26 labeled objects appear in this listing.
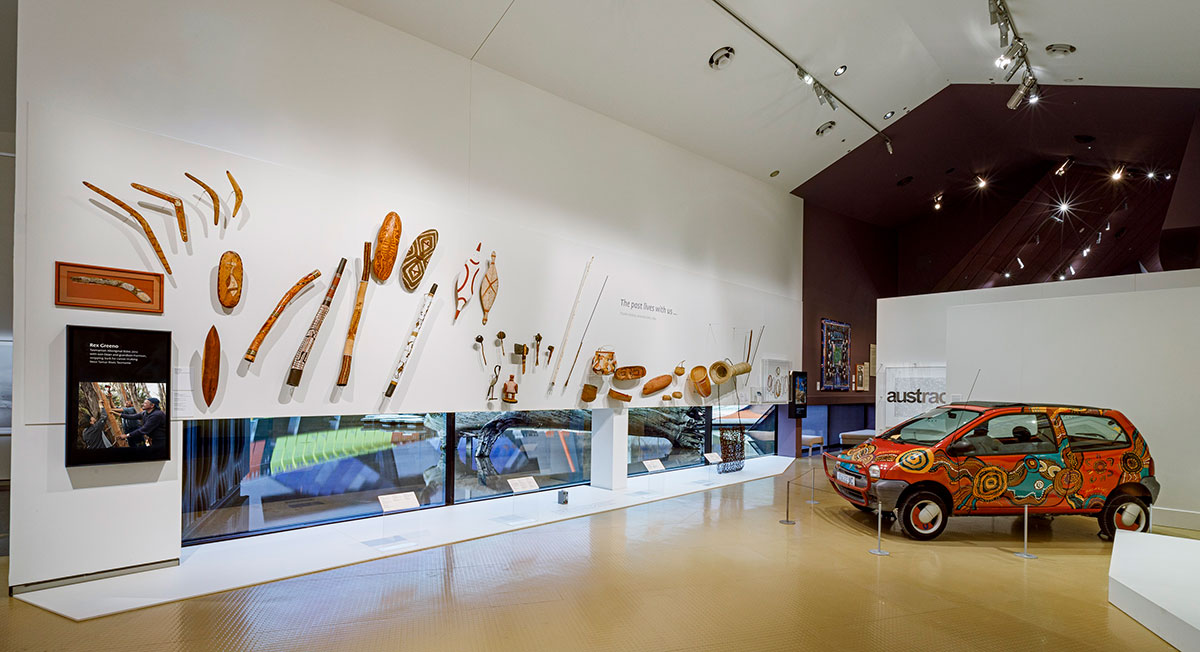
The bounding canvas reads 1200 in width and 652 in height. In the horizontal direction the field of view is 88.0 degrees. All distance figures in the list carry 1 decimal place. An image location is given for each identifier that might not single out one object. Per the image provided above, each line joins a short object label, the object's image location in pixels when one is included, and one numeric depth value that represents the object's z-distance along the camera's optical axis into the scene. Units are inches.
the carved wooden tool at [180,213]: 167.5
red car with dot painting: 211.6
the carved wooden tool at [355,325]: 195.8
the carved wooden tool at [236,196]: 177.6
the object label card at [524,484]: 229.8
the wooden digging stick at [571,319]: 260.7
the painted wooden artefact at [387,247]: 205.0
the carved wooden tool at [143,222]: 157.8
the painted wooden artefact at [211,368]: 171.0
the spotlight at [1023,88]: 265.4
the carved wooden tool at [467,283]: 227.0
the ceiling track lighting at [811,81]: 256.2
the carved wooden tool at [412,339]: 207.6
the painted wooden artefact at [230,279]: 173.9
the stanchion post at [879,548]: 198.1
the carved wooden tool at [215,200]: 173.2
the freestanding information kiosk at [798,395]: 412.8
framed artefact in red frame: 152.4
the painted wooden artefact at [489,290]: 234.2
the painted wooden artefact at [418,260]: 211.9
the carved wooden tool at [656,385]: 301.7
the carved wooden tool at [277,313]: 177.9
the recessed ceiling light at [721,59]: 271.1
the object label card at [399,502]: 188.1
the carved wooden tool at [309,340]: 185.3
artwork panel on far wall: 458.6
